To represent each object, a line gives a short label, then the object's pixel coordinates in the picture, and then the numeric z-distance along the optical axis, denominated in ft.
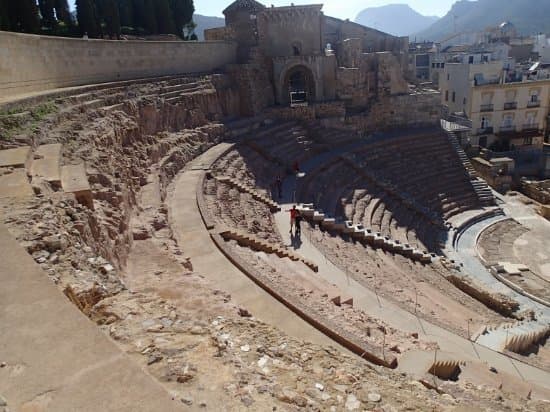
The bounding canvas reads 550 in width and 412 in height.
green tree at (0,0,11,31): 73.92
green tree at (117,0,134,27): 109.29
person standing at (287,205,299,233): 47.39
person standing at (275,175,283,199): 59.72
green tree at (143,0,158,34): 107.24
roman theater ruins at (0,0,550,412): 12.84
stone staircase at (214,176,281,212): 52.67
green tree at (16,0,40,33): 78.42
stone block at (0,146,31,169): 25.46
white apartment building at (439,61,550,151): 110.63
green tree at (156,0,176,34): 109.09
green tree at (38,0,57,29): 91.97
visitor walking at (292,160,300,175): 68.18
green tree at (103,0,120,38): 94.32
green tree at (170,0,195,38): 117.60
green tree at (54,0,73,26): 96.58
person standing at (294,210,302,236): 46.52
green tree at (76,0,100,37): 90.48
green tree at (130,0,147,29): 109.68
